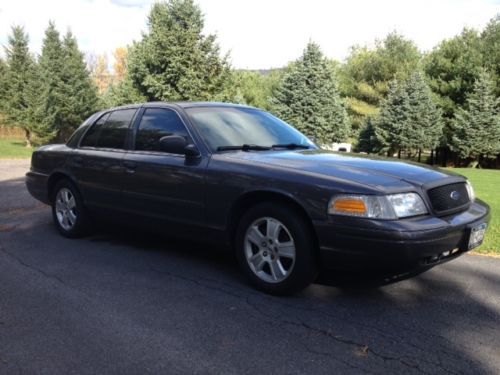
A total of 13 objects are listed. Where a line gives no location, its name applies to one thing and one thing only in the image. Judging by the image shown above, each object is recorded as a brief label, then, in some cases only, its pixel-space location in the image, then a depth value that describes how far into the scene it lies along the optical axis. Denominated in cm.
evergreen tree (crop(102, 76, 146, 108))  2545
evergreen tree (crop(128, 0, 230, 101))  2297
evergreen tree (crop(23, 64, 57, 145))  3045
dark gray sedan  355
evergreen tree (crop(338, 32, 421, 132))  4278
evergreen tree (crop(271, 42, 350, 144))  2862
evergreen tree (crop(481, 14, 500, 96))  3334
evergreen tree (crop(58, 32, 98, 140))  3334
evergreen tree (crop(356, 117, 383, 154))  3334
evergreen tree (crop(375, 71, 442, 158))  3089
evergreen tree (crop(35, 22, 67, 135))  3222
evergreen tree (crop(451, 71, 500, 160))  2992
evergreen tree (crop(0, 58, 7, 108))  3544
